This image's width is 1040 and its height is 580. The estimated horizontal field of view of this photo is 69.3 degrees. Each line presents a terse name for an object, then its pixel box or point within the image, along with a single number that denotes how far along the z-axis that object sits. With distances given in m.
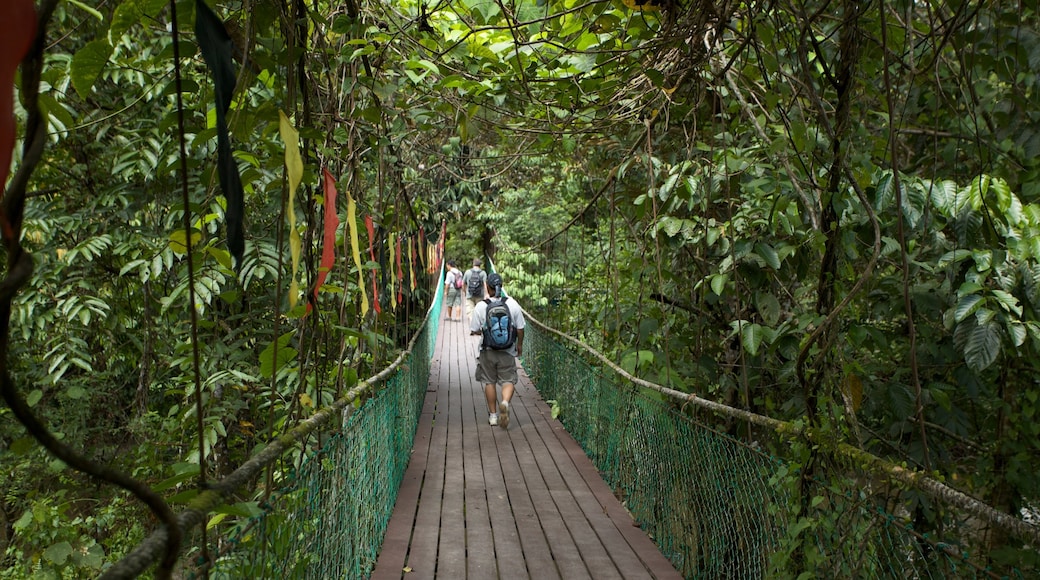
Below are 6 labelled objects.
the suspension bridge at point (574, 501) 1.59
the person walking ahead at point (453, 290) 15.96
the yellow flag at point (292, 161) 1.17
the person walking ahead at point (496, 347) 5.72
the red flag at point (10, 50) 0.52
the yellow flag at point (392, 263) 4.00
